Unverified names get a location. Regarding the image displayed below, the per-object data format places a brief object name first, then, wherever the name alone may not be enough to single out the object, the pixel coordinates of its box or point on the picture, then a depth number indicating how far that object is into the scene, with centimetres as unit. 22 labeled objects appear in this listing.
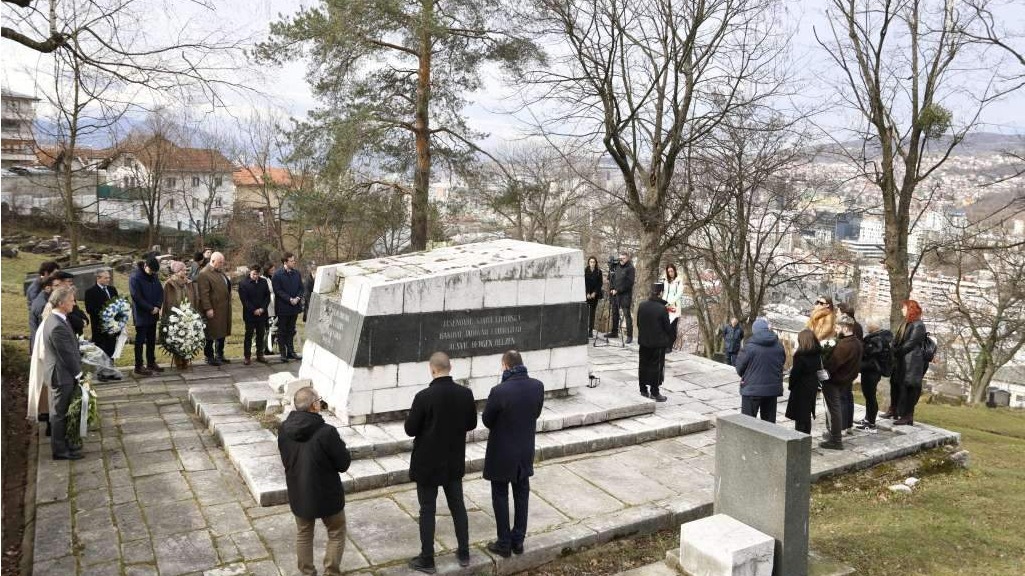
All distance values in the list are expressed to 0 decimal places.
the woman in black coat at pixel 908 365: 903
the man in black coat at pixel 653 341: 964
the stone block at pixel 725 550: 511
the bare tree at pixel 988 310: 2691
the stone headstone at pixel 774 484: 526
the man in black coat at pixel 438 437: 513
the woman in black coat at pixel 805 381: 803
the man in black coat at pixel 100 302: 979
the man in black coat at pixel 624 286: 1384
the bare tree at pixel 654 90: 1623
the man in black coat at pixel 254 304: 1087
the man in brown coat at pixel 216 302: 1064
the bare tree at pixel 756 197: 1848
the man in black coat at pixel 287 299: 1110
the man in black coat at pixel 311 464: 477
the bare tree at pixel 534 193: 1700
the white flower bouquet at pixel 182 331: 1034
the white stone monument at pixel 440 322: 795
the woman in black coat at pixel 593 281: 1389
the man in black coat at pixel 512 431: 534
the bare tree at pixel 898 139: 1509
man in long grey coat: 692
